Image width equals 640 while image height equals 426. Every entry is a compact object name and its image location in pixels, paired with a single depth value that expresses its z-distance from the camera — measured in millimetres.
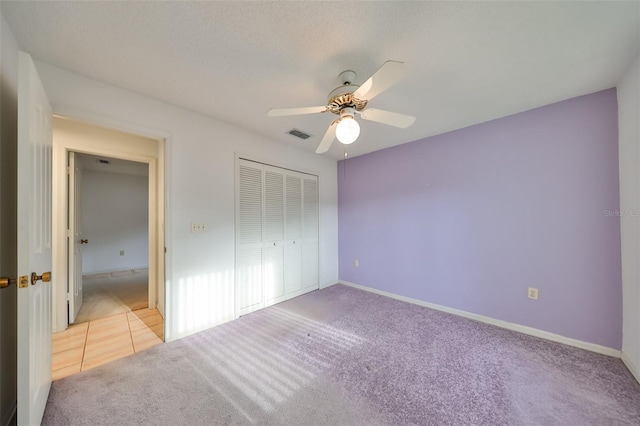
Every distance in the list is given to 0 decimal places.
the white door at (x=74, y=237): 2592
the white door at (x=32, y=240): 1070
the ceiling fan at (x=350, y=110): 1531
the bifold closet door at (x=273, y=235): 2891
